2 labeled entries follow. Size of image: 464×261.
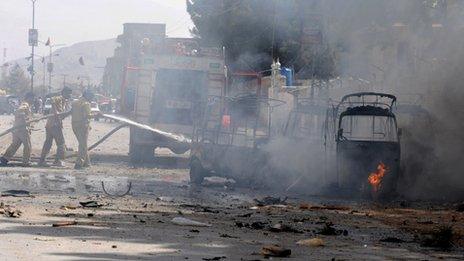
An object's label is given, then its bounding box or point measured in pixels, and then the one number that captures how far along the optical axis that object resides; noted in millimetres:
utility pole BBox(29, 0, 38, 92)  100050
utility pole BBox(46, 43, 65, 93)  115975
